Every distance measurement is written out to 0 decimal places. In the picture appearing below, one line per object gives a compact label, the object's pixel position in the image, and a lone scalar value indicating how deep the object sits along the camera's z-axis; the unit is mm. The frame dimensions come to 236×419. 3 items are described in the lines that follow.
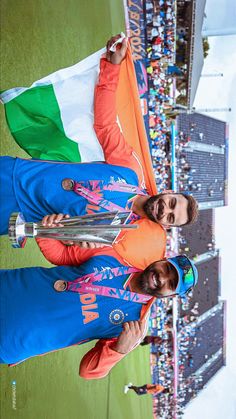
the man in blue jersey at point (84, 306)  3137
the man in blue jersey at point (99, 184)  3336
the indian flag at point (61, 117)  4301
